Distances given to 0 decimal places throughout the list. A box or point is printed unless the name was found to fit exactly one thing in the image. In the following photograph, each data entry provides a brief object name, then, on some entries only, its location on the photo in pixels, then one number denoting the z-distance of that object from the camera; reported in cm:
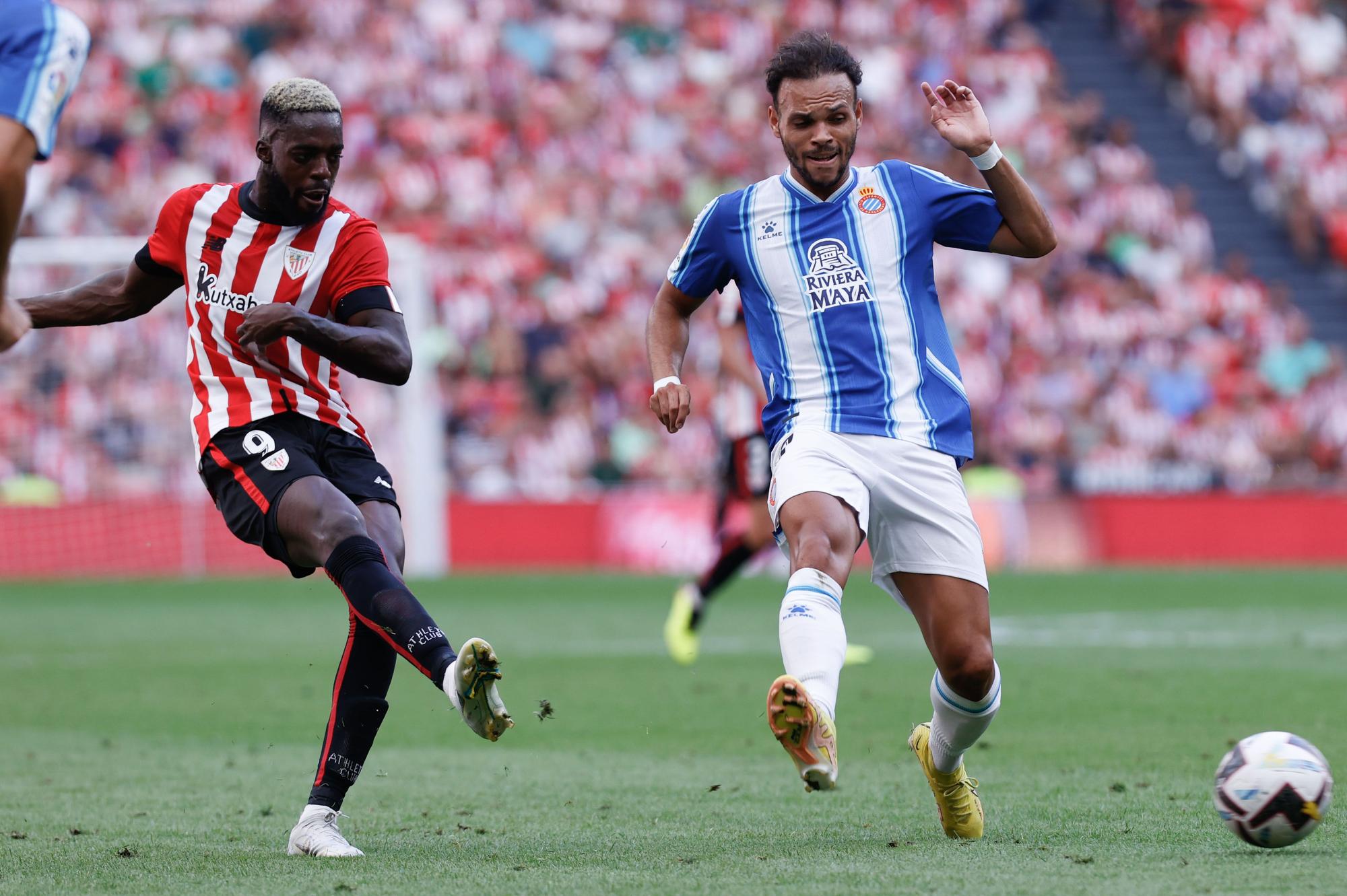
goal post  4159
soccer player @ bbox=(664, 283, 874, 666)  2286
